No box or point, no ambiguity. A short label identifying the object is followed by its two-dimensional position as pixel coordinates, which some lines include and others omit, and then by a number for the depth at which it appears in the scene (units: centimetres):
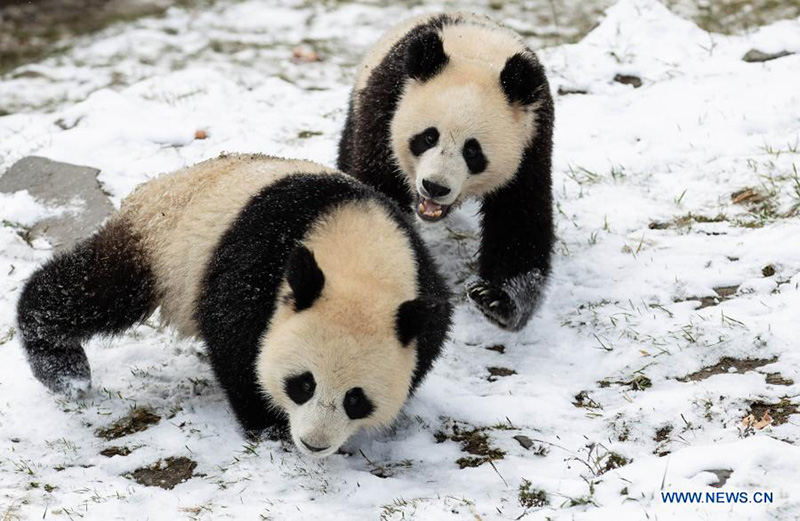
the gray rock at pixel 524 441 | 868
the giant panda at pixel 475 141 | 1095
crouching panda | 784
